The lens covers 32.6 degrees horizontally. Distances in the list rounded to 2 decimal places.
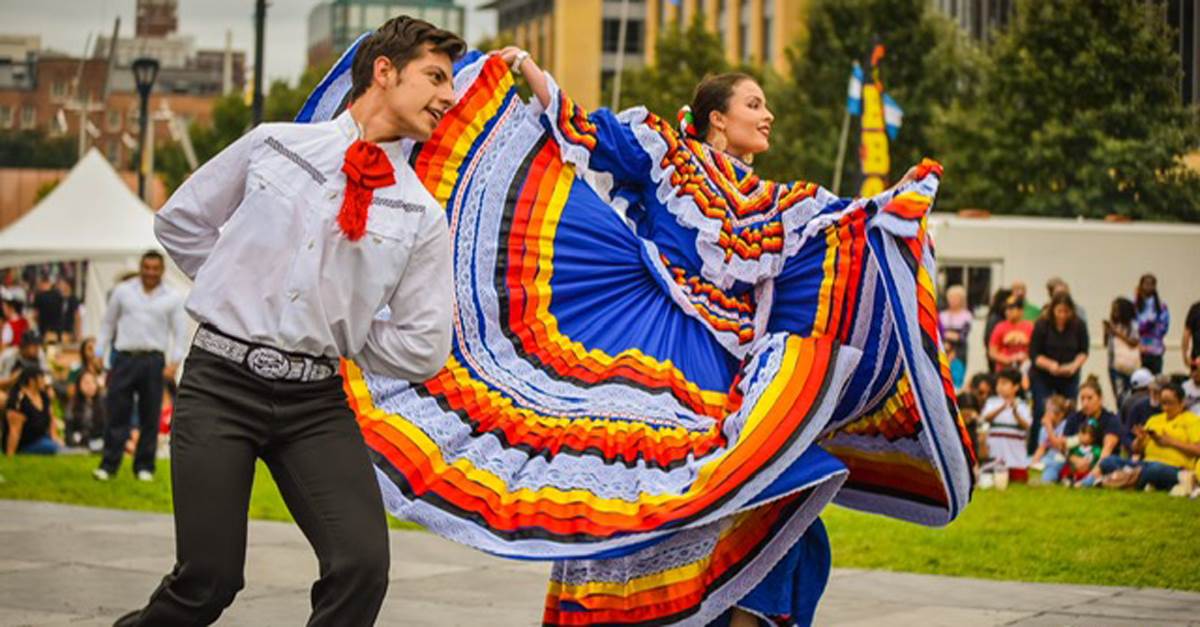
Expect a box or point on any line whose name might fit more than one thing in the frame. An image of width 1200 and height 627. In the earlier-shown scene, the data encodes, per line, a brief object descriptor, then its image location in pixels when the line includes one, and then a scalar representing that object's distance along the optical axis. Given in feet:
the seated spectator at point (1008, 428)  48.96
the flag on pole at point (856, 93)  106.42
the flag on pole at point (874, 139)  95.03
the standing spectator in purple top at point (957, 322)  60.18
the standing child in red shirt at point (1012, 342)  57.31
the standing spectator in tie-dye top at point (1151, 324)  54.70
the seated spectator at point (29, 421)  56.95
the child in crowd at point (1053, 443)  48.85
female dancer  19.35
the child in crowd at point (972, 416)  49.55
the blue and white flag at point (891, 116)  107.04
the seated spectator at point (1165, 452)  43.27
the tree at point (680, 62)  151.94
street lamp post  106.42
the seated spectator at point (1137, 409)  46.34
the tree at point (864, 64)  129.59
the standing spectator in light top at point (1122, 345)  54.54
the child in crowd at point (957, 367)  57.21
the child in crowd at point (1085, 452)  47.60
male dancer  16.10
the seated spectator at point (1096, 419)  47.34
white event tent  79.20
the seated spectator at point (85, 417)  60.13
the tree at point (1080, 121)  79.15
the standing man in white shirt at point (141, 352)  48.42
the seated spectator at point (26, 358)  56.59
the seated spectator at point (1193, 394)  44.73
